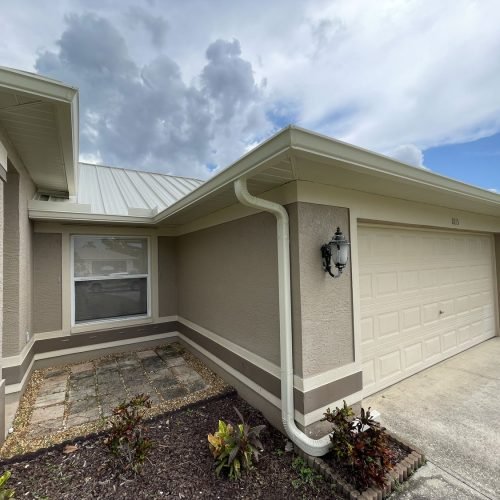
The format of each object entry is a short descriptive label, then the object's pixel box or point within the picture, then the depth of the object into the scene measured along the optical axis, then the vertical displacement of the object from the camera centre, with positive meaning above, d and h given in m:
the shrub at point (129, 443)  2.34 -1.67
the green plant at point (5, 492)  1.79 -1.58
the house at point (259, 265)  2.63 -0.15
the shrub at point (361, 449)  2.08 -1.61
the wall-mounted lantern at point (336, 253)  2.65 +0.01
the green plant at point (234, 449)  2.30 -1.73
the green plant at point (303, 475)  2.22 -1.91
